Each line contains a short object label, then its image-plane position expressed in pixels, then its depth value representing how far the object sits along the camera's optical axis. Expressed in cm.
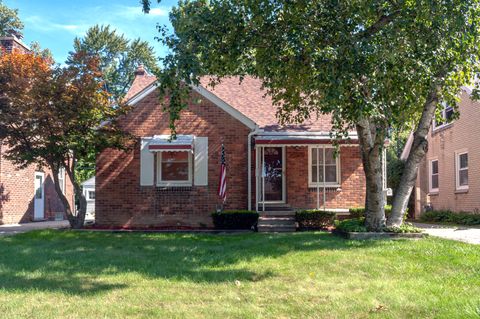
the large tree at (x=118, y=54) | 4344
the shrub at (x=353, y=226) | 1065
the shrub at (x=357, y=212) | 1434
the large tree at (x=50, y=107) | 1253
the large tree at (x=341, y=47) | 814
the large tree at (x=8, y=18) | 3588
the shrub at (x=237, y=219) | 1342
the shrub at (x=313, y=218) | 1388
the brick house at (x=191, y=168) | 1462
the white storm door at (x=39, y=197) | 2147
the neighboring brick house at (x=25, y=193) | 1873
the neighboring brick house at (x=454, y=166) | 1752
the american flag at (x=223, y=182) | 1381
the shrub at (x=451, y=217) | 1639
